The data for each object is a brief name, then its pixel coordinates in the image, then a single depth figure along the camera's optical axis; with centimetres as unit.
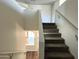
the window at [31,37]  353
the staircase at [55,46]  193
